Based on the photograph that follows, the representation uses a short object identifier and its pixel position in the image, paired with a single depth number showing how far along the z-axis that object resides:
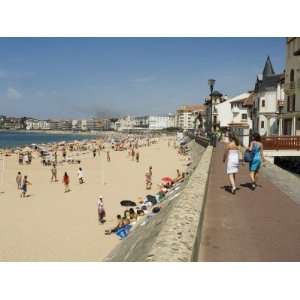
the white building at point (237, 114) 36.31
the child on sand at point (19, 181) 22.72
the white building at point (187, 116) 169.38
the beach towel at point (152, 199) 15.37
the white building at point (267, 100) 35.45
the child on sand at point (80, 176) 24.58
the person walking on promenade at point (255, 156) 9.28
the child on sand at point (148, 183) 22.11
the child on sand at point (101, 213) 13.92
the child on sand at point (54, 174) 25.90
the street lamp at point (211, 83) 23.87
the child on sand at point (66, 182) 21.28
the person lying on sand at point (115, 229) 12.33
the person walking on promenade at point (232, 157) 8.85
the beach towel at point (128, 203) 16.58
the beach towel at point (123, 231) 11.56
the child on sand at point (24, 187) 19.98
